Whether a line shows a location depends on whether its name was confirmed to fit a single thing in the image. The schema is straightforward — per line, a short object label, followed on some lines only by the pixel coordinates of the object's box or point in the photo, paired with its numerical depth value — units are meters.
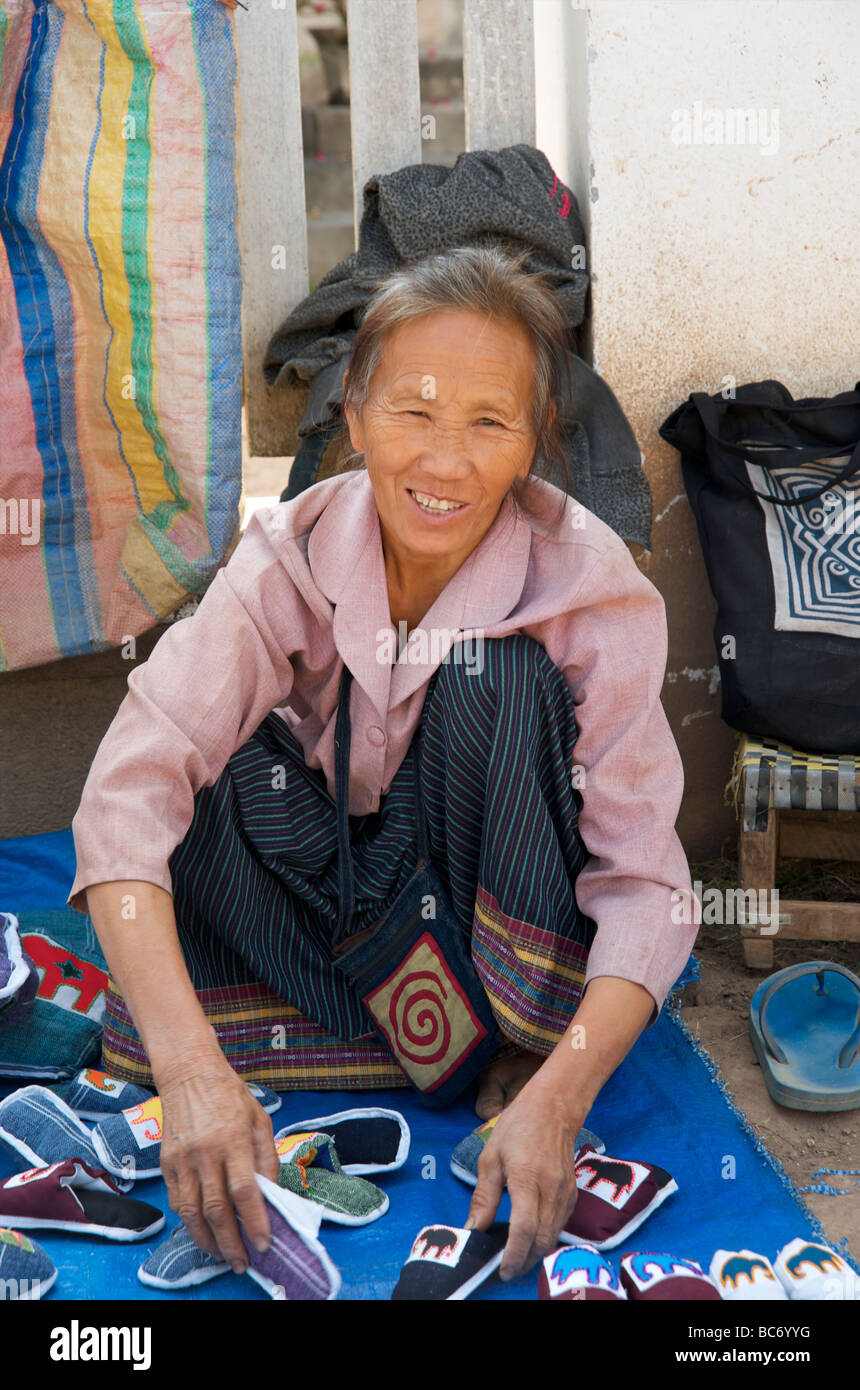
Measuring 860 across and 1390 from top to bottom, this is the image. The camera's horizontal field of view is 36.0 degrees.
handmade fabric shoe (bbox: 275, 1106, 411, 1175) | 1.81
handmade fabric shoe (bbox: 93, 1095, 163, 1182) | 1.77
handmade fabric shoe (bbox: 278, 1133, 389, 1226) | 1.67
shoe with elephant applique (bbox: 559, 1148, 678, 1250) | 1.63
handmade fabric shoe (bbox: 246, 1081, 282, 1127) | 1.95
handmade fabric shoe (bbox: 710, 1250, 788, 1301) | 1.48
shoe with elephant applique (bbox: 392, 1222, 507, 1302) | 1.49
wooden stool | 2.48
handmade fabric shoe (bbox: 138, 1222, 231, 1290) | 1.53
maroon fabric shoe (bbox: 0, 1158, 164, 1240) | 1.63
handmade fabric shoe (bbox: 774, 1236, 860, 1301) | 1.48
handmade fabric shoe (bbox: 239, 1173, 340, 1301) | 1.48
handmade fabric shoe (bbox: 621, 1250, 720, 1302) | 1.45
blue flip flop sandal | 2.10
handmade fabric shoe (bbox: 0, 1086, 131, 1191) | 1.75
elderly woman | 1.73
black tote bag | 2.56
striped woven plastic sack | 2.47
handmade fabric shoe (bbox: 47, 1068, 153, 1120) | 1.93
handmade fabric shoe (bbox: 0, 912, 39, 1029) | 1.98
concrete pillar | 2.69
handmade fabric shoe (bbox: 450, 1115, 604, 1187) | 1.78
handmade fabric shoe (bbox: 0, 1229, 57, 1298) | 1.49
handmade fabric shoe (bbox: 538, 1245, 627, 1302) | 1.44
